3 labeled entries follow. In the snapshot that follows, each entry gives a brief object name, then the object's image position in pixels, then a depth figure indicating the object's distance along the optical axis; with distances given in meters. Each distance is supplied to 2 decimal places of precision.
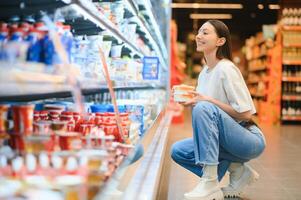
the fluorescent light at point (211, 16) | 19.95
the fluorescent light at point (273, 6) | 15.36
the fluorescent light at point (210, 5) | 16.41
